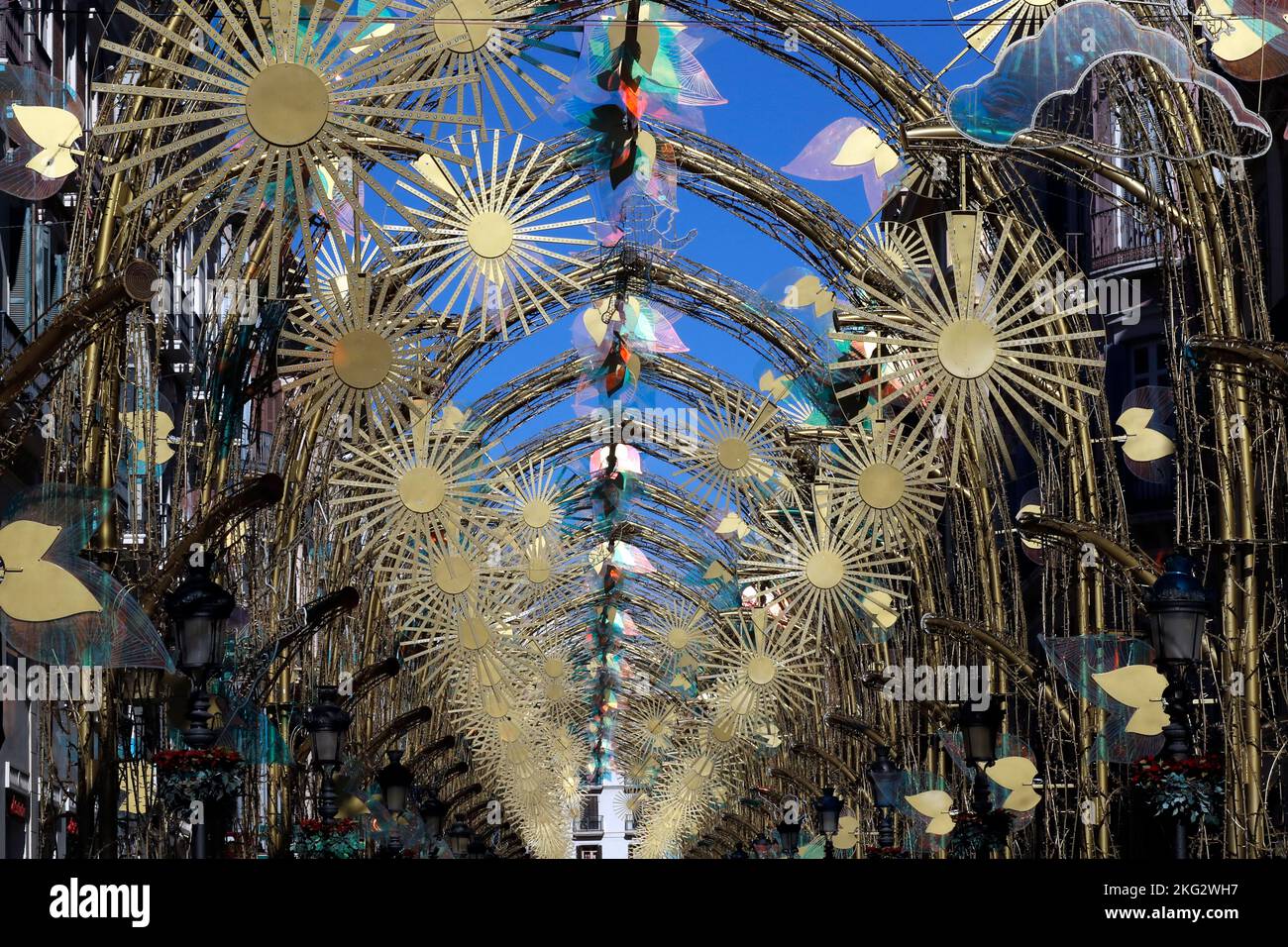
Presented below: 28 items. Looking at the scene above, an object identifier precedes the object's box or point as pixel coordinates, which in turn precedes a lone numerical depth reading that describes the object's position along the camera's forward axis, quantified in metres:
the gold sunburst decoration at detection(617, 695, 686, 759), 73.12
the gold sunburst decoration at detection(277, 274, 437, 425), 17.58
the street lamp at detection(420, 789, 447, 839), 44.81
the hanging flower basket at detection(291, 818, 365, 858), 28.86
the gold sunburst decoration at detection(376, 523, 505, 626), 24.45
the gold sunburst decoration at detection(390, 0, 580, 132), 13.26
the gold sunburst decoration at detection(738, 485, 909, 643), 26.30
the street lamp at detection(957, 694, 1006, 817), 23.19
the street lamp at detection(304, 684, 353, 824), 25.06
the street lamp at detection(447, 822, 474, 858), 54.19
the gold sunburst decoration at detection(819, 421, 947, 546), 22.22
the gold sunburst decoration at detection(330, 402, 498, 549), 22.16
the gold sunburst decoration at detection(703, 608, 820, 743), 38.12
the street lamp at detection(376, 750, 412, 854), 33.06
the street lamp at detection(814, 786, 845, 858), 38.97
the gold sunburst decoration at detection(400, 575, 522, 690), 27.75
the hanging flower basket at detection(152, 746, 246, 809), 18.16
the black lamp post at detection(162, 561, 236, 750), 16.34
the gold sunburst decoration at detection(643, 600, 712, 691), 51.69
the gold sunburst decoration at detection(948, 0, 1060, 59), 16.62
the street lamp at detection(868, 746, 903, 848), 31.80
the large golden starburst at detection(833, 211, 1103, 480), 15.92
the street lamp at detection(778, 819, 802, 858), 44.00
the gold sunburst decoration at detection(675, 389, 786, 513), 33.31
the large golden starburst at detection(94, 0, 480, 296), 11.94
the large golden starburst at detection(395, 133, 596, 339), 18.25
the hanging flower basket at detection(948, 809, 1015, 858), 24.46
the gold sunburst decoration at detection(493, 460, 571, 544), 32.69
